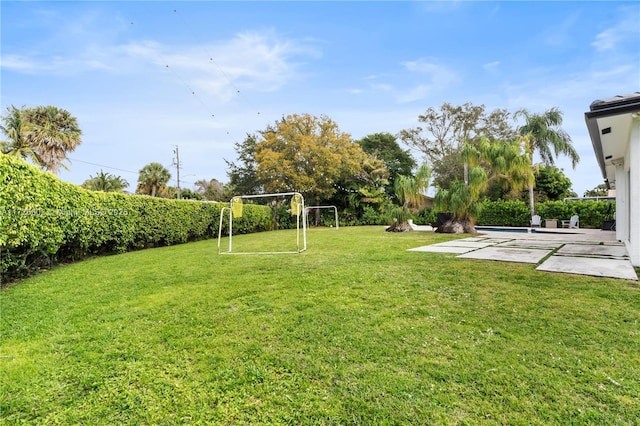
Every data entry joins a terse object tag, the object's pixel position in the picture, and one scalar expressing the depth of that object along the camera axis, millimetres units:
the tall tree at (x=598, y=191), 31453
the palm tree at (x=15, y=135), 17672
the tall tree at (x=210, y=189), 35625
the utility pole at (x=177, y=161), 29578
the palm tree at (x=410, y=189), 13812
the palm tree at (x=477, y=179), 11781
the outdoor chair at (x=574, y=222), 16016
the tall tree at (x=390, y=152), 28094
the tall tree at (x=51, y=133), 18938
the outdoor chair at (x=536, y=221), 17188
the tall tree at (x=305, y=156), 21016
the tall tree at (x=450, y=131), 27141
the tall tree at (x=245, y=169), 24922
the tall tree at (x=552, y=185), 21531
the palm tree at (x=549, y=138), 22250
